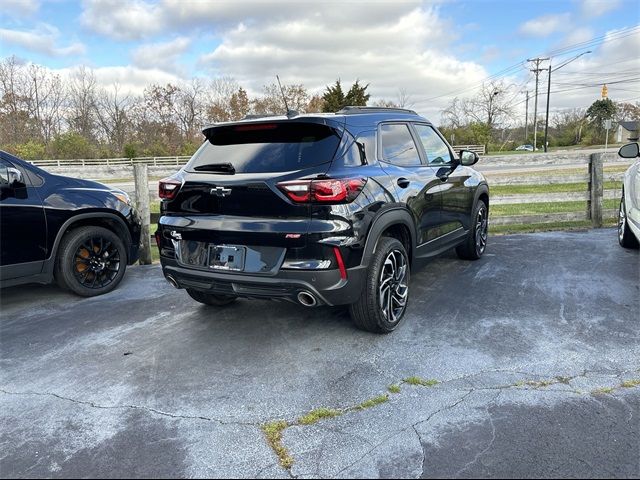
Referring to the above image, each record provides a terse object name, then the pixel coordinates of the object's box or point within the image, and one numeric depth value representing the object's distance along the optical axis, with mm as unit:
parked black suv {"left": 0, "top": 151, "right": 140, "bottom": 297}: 4418
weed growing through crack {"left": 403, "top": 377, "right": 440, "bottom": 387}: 3027
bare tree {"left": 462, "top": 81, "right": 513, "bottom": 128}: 60719
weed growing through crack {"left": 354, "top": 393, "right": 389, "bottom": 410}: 2771
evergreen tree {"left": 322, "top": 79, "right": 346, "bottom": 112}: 31578
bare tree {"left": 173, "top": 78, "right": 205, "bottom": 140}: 50094
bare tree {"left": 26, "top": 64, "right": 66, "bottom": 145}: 42625
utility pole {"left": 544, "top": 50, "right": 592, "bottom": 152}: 49312
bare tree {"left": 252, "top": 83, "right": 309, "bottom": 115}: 45250
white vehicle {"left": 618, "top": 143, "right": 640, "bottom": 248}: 5484
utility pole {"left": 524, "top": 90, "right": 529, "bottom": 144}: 65700
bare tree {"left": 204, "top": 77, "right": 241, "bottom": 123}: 47447
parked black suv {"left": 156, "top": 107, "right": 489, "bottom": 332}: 3211
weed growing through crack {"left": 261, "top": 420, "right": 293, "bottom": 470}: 2321
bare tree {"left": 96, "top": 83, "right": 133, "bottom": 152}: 46969
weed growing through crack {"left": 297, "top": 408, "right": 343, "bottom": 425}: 2646
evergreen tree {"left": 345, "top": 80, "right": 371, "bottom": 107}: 31577
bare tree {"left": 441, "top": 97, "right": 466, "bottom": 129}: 63875
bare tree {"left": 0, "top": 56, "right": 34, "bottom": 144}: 39844
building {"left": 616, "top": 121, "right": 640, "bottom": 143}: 61072
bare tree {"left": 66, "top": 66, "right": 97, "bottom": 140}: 45781
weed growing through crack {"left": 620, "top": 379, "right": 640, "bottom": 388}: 2963
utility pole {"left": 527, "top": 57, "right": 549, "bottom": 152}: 51147
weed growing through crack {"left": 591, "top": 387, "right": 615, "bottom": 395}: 2889
